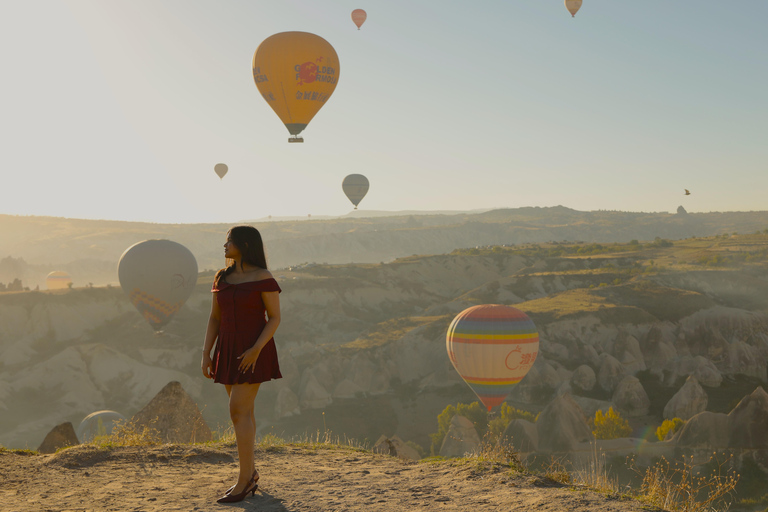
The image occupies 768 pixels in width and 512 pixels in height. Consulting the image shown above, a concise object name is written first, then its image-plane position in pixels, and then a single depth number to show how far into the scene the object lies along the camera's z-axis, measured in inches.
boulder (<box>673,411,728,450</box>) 1157.7
